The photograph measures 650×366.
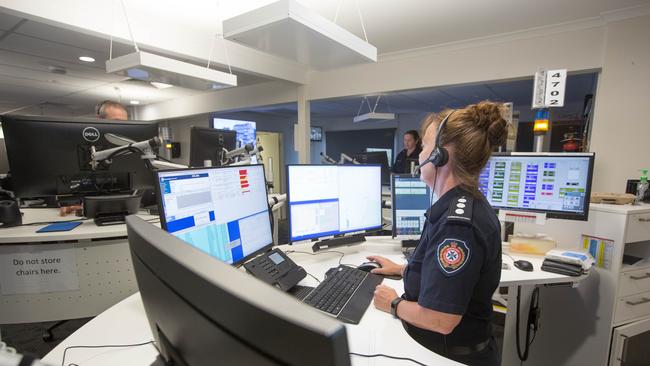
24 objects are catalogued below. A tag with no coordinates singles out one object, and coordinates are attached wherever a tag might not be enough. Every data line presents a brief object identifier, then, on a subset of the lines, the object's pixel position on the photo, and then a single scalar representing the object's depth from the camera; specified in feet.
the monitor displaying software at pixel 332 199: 4.73
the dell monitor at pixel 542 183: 5.18
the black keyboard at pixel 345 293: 3.22
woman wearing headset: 2.77
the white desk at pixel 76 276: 4.78
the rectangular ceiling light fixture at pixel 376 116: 16.47
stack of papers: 4.65
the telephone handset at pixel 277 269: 3.60
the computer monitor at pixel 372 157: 10.84
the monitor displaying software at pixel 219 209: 2.95
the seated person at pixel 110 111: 8.97
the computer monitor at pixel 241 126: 21.22
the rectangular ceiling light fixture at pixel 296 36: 3.97
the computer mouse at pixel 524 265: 4.80
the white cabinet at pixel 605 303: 5.43
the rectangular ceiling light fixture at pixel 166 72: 5.91
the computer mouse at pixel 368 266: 4.46
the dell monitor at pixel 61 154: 5.08
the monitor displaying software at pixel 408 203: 5.41
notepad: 4.86
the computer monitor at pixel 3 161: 9.29
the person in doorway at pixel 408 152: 14.10
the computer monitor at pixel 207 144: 7.03
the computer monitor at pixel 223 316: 0.77
